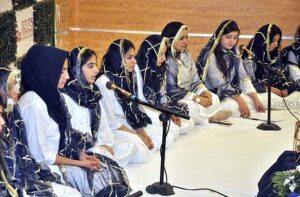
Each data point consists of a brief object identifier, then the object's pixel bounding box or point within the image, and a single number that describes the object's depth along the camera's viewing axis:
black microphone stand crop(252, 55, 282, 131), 7.43
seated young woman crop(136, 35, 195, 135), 6.82
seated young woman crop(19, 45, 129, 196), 4.90
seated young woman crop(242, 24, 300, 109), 8.18
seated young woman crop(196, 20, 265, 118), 7.82
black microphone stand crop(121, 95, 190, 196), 5.05
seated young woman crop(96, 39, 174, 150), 6.21
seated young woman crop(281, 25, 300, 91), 8.45
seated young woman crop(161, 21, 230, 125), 7.36
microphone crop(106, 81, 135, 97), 4.92
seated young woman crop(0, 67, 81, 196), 4.41
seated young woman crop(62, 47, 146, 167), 5.45
